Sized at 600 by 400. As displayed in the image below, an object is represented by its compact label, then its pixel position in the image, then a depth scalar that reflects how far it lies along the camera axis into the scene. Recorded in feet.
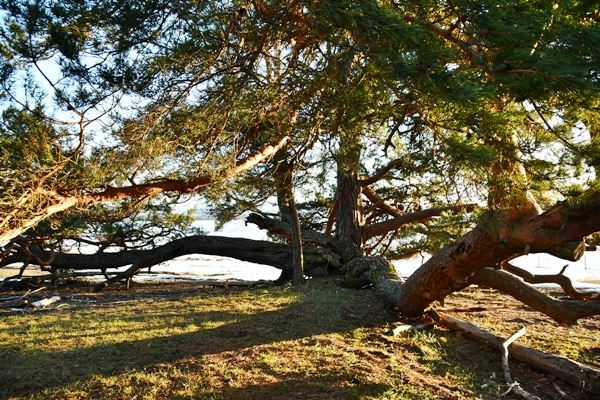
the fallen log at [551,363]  12.45
